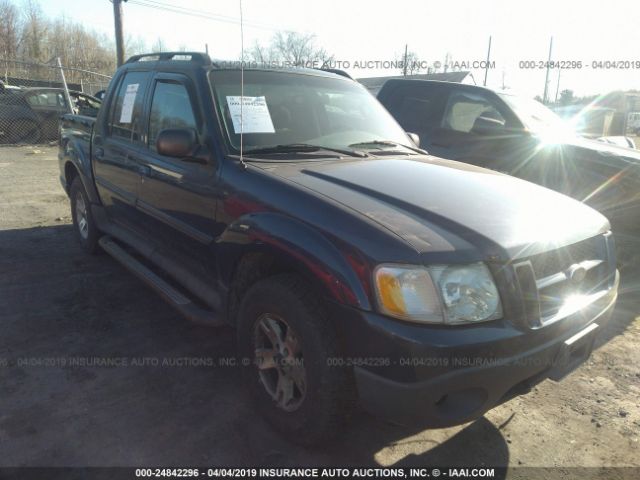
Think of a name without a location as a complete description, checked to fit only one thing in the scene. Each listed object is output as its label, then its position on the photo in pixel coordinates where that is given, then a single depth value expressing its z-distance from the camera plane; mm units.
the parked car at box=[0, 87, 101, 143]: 14250
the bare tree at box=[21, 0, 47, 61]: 48000
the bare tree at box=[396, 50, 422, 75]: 45375
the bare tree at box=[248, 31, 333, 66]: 45897
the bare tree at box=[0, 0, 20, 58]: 46328
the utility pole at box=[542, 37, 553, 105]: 35656
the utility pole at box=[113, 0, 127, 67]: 17016
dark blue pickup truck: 1964
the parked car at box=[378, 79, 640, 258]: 5074
